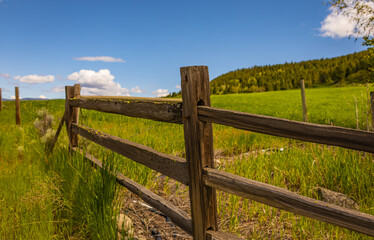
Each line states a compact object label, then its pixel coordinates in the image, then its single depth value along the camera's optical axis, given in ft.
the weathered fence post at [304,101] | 36.81
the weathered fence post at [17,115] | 47.00
